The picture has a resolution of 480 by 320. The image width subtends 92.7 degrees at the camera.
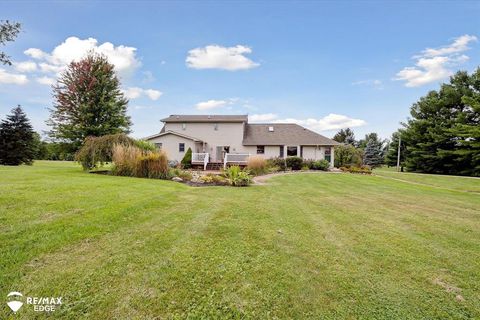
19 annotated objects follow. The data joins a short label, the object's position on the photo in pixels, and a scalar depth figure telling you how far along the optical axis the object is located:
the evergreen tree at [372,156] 41.06
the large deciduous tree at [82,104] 19.77
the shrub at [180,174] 12.10
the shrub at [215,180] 11.01
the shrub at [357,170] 20.58
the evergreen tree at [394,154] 38.75
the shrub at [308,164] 21.34
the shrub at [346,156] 28.72
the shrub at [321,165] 21.55
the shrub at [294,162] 20.89
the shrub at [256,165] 16.16
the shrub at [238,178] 10.55
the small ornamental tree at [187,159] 21.17
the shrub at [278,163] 19.74
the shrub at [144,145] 13.17
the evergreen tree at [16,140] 19.59
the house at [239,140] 25.00
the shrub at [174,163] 20.14
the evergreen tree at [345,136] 45.56
